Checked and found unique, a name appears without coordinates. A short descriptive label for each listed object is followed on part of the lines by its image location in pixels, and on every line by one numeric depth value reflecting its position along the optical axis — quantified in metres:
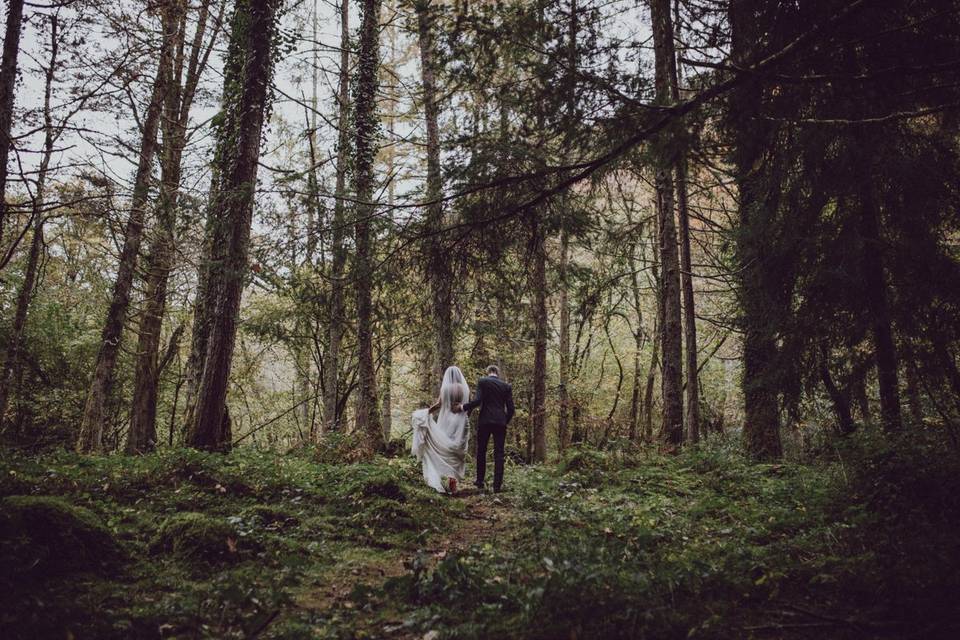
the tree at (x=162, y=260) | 11.55
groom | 8.66
